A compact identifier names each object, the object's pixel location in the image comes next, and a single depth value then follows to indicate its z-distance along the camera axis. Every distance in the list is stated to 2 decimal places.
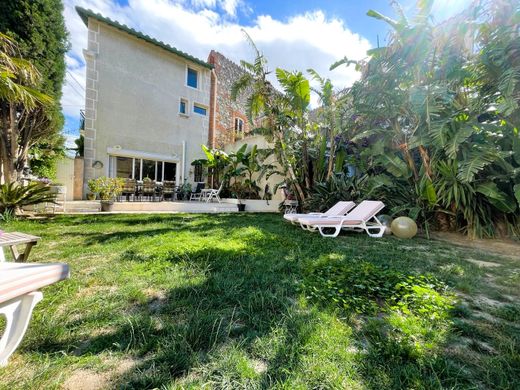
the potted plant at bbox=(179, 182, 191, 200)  14.42
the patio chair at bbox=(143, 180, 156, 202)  12.27
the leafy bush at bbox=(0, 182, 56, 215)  6.83
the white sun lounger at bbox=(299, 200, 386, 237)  6.06
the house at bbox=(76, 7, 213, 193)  12.60
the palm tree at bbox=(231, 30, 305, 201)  8.66
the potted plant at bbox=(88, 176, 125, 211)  9.91
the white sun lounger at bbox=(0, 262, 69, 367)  1.44
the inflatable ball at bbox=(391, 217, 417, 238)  6.17
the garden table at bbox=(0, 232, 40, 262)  2.62
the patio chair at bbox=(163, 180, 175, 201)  13.30
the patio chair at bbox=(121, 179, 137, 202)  11.68
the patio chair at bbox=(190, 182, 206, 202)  14.52
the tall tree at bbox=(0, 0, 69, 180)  8.23
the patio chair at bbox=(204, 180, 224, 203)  13.29
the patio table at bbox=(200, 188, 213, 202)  13.59
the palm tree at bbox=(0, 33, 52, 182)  7.74
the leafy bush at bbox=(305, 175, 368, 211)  8.43
